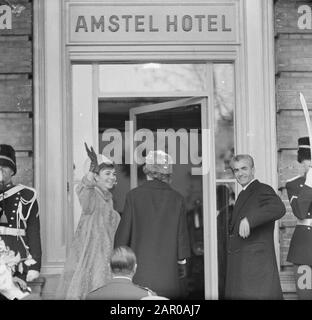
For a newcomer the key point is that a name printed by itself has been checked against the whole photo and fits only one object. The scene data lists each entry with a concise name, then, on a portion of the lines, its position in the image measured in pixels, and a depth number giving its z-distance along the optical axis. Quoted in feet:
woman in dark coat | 22.49
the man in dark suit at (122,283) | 19.56
